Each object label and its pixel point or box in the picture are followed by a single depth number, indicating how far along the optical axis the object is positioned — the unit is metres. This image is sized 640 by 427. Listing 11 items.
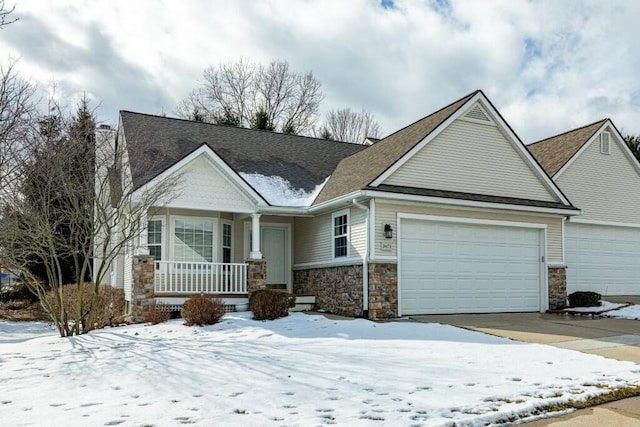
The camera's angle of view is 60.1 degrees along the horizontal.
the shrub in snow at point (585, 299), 15.67
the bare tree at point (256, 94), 38.41
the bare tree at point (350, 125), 42.34
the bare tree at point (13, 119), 9.61
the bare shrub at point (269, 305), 13.13
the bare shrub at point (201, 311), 12.06
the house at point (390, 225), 13.78
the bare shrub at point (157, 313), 12.95
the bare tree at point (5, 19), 8.12
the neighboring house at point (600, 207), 18.25
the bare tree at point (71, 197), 11.02
